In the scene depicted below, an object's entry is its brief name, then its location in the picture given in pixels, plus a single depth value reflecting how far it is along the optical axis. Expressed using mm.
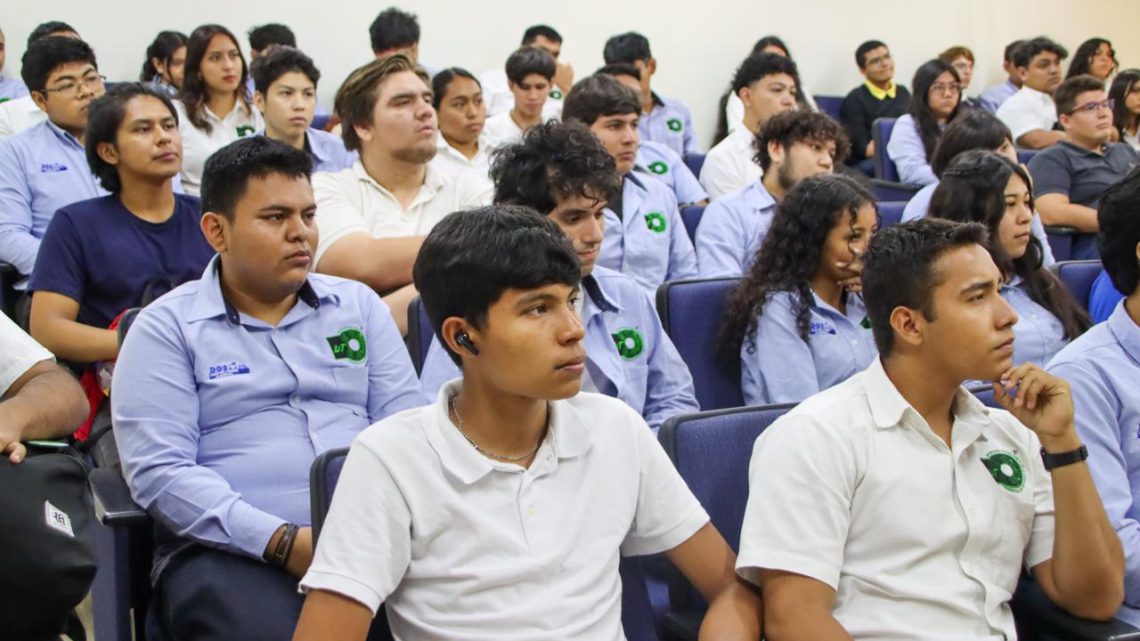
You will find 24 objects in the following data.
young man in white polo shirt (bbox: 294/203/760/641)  1403
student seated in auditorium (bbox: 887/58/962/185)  5383
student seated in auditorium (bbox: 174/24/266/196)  4316
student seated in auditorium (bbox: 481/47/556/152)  5031
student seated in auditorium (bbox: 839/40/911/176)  6781
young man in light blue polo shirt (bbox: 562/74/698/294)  3230
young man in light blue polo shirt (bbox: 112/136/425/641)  1787
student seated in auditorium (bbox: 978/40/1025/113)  7613
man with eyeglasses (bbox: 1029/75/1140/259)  4492
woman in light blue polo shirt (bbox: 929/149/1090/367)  2646
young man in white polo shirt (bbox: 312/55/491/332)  2997
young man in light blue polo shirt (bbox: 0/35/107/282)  3398
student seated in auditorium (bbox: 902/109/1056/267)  3747
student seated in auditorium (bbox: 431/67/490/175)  4410
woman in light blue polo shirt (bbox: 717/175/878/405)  2416
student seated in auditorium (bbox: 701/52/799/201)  4688
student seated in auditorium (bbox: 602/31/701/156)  5949
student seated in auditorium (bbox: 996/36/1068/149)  6453
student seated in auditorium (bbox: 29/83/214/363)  2637
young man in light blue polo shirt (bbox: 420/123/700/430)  2266
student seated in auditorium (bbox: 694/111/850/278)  3406
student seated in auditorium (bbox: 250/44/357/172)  4023
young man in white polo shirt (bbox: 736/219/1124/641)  1548
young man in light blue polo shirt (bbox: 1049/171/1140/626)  1760
